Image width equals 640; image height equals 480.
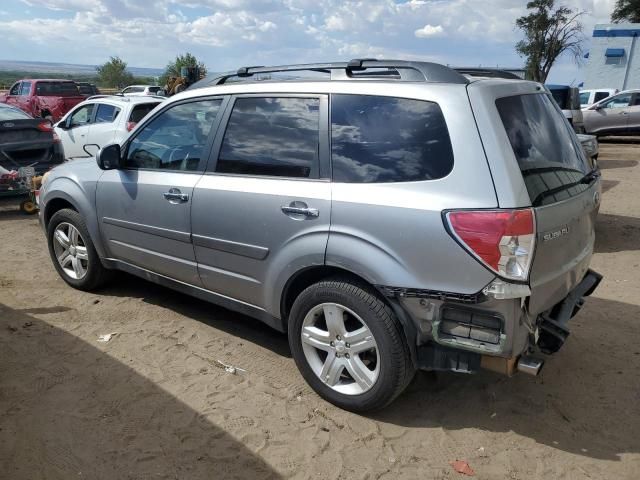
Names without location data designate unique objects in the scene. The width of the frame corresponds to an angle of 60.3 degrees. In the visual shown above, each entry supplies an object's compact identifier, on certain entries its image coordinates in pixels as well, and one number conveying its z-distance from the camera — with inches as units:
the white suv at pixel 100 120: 385.1
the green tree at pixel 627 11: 1366.9
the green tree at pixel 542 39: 1145.4
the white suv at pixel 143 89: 957.8
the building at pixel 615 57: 1139.9
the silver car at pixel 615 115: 674.2
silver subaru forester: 103.0
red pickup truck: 705.0
